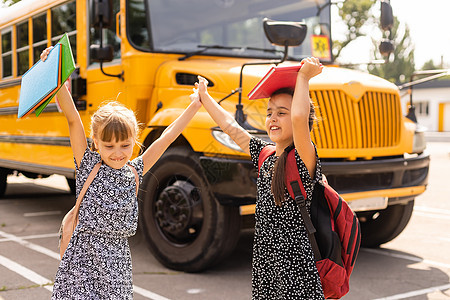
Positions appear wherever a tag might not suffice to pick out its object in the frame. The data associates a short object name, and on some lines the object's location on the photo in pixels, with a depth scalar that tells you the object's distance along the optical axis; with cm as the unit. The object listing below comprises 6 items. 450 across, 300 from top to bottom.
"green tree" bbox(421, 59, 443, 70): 7975
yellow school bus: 410
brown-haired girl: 212
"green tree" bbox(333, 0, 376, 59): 3516
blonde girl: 219
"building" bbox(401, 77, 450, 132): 4416
